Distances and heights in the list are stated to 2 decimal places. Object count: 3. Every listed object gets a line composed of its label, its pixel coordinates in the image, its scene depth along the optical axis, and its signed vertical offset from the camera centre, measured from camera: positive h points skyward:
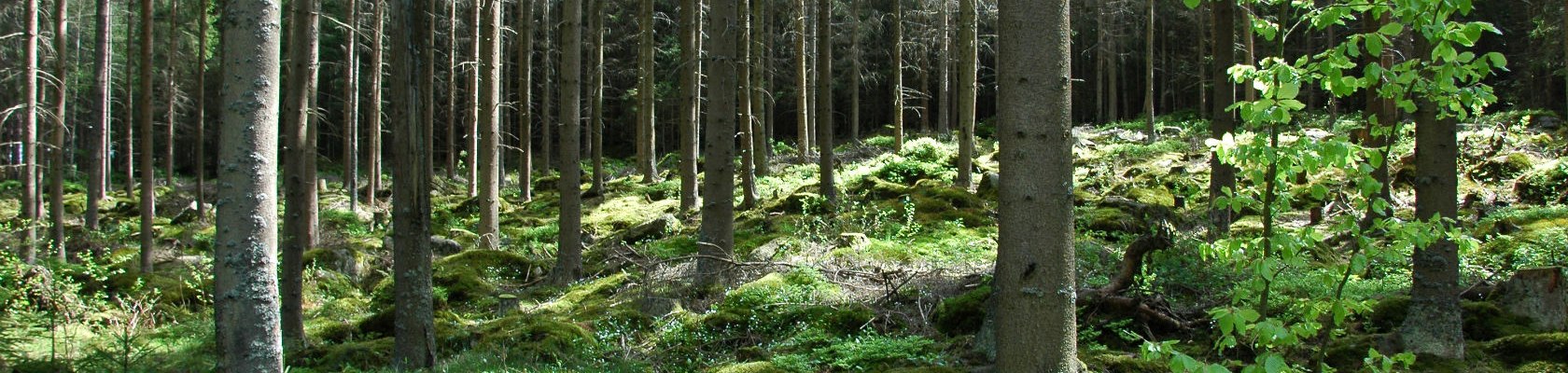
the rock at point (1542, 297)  5.64 -0.71
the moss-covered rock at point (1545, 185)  10.81 +0.02
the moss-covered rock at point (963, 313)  6.96 -0.96
